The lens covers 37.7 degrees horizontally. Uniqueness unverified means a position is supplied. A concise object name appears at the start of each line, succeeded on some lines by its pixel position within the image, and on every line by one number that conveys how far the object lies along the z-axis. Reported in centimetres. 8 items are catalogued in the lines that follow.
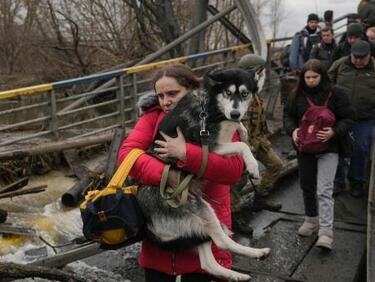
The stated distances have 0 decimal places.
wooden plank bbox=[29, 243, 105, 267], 493
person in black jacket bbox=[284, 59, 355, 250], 550
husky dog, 275
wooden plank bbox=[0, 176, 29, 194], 661
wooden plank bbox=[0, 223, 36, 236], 584
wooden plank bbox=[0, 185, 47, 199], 651
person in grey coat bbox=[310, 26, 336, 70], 852
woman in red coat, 267
